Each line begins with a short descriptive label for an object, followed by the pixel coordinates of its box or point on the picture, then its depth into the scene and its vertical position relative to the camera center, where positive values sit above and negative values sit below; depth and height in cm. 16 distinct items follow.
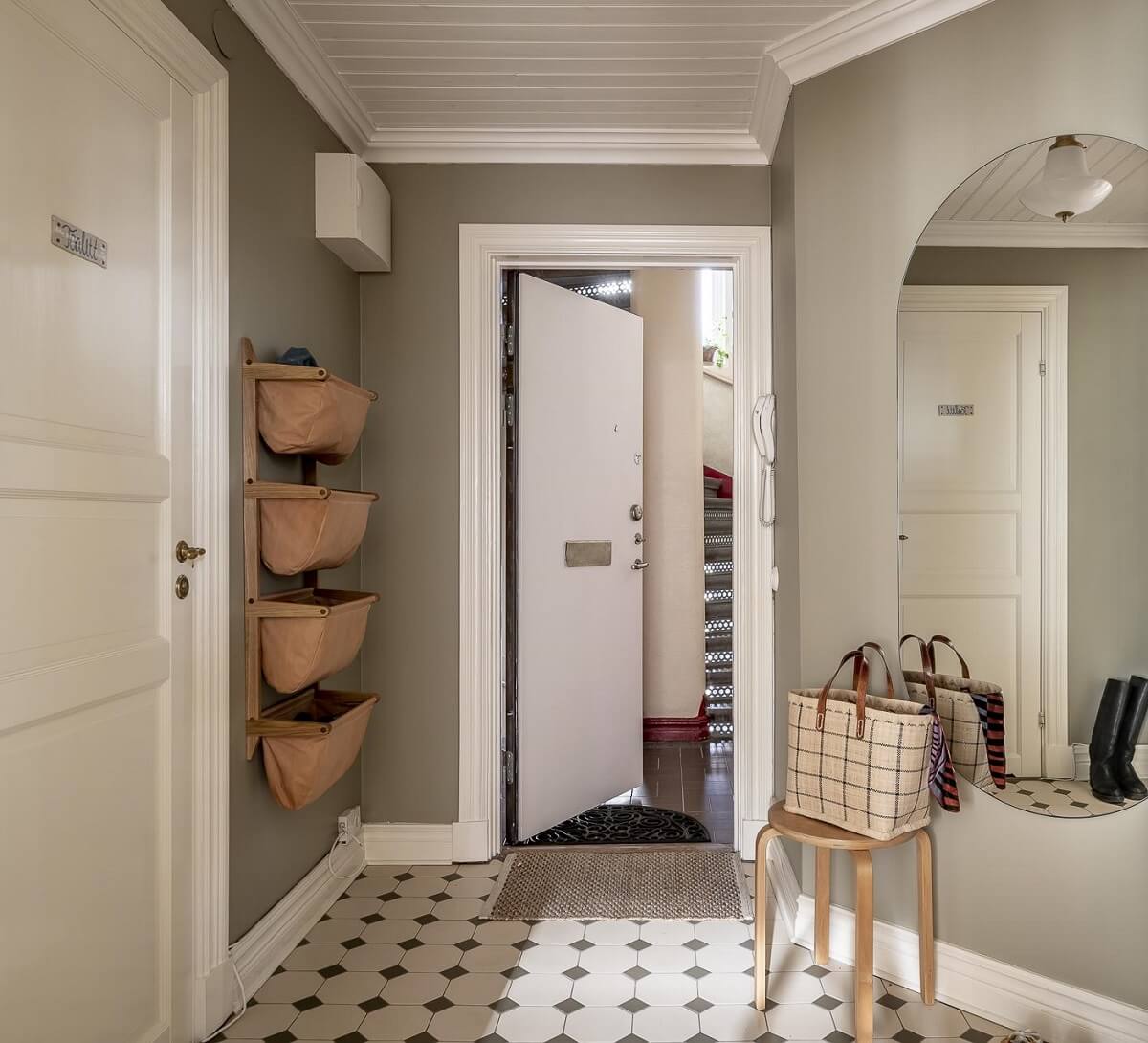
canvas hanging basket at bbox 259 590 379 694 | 216 -32
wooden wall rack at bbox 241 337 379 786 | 212 -14
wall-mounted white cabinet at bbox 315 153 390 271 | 259 +93
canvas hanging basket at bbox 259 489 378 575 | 215 -4
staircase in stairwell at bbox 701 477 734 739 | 466 -49
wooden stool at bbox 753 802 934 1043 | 189 -88
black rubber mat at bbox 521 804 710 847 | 319 -116
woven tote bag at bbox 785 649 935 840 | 191 -54
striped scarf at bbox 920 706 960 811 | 201 -59
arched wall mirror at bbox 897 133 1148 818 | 185 +10
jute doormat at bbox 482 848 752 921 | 261 -116
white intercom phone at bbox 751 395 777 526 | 279 +25
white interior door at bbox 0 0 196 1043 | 141 -3
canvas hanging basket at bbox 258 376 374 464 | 214 +25
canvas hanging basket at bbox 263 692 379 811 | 216 -60
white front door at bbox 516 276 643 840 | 321 -14
